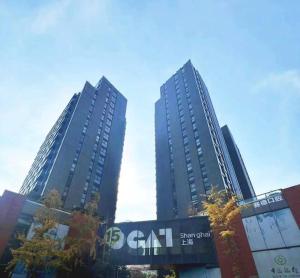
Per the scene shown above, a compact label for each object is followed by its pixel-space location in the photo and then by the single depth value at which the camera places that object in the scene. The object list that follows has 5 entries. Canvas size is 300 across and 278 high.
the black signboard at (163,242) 27.20
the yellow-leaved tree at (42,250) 21.67
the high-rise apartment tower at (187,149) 57.06
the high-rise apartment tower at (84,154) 54.50
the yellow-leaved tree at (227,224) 23.53
